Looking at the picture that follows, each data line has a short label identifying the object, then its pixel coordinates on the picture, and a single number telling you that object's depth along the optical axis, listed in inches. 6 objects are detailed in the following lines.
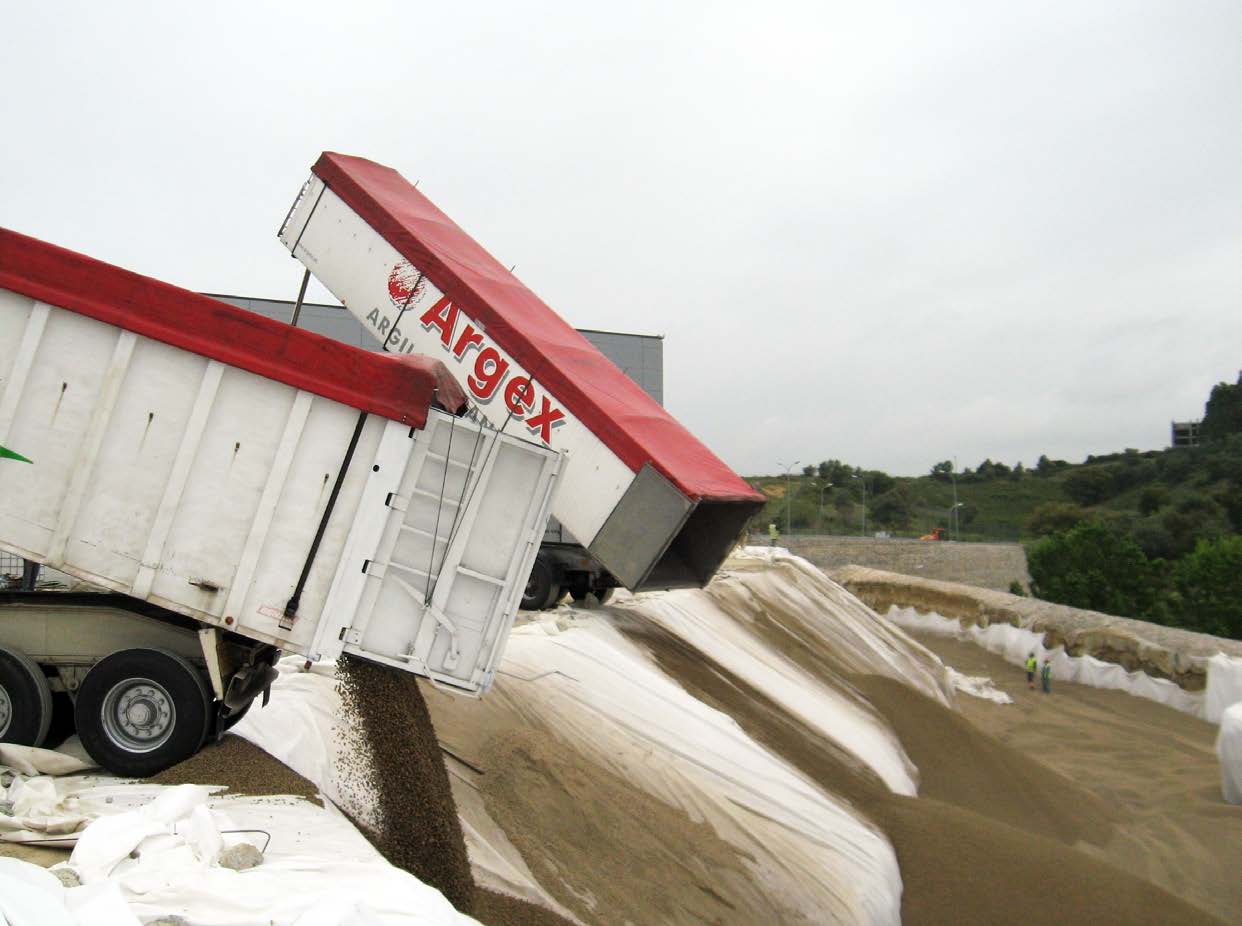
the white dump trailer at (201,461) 218.5
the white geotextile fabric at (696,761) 286.7
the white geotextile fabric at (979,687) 780.2
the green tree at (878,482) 3506.6
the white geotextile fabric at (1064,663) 786.8
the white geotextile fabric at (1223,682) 689.6
